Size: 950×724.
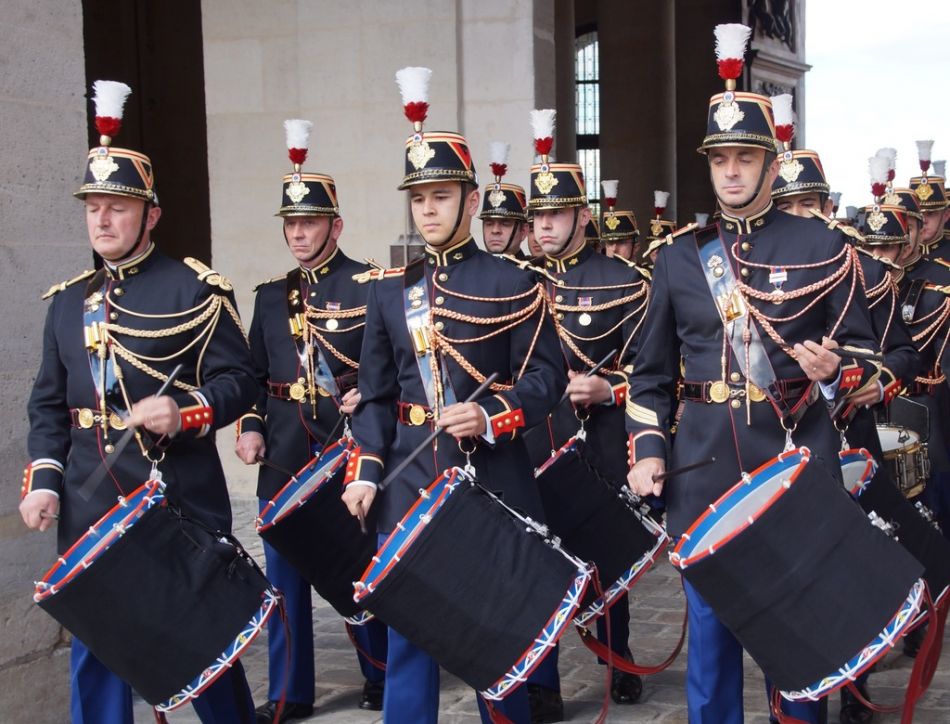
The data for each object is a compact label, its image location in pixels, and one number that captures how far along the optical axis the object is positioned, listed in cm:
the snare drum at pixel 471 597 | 438
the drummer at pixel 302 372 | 618
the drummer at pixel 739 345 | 478
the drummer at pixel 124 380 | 491
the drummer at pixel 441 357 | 491
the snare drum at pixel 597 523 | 589
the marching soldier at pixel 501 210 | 834
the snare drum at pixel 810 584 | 414
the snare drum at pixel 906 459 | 677
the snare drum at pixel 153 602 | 448
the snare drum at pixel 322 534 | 570
